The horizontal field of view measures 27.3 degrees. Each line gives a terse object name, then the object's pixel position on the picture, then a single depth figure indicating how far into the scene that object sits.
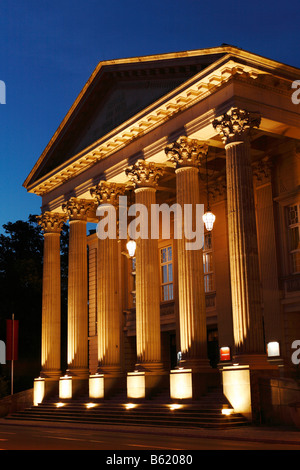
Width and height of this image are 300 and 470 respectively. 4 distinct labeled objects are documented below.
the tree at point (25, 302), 64.31
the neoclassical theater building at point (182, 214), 25.23
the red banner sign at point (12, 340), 40.23
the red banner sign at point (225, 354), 32.73
